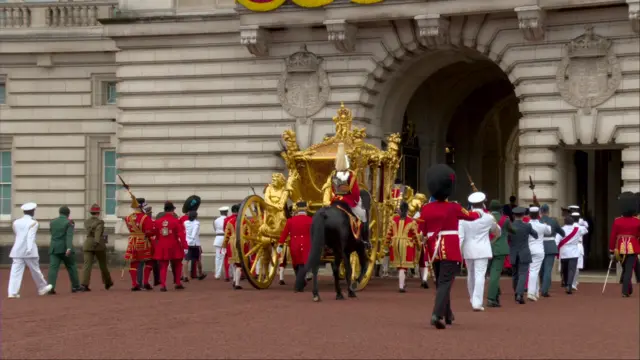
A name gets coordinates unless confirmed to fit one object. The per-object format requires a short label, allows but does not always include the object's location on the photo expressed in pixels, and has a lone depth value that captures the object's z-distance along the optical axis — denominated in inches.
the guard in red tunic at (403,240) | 942.4
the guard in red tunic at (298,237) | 892.6
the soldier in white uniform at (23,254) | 871.1
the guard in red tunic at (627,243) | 877.8
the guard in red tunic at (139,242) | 920.9
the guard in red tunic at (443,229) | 650.8
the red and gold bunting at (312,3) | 1152.2
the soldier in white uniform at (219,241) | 1076.5
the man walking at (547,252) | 888.3
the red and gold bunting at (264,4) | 1171.3
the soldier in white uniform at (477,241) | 713.0
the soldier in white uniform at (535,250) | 843.4
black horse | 803.4
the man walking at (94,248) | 926.4
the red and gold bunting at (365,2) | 1138.0
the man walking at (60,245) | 905.5
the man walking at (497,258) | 784.3
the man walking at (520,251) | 824.9
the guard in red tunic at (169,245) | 919.7
